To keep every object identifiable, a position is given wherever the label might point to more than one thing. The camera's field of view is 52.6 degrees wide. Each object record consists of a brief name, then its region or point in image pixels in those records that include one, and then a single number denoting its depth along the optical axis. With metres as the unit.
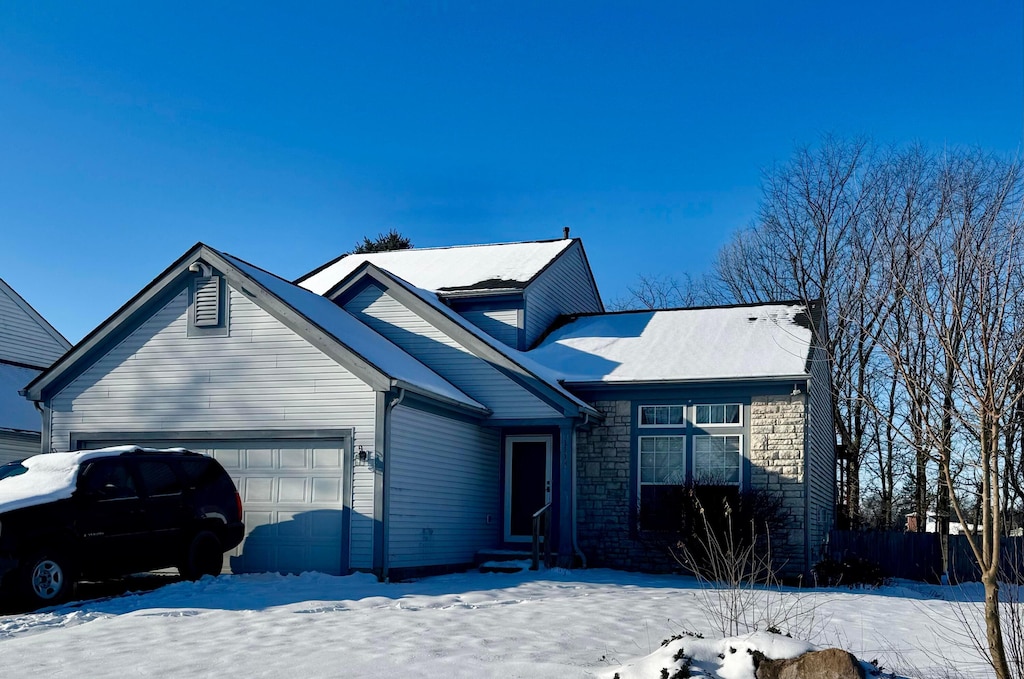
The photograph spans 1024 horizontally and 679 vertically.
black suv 11.18
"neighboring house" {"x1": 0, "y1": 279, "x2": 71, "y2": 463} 22.52
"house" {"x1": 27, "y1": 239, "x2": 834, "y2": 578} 14.91
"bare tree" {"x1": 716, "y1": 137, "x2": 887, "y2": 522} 27.70
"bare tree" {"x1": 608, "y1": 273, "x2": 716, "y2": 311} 37.78
